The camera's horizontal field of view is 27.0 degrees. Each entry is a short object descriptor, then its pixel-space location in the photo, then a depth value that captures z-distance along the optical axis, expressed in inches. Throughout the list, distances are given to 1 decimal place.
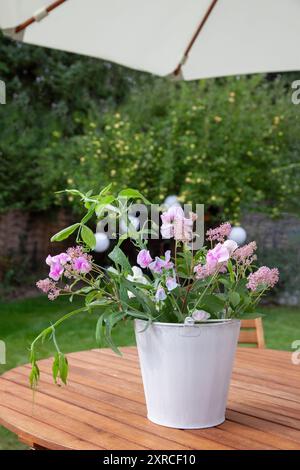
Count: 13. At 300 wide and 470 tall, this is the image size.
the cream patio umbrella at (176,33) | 89.4
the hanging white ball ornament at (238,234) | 245.8
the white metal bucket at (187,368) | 50.1
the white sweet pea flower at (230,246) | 50.1
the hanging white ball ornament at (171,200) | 243.9
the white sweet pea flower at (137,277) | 52.6
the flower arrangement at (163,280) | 50.4
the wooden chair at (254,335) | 92.0
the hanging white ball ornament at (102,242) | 241.2
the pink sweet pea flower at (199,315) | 49.7
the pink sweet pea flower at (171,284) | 49.5
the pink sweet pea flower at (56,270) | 50.5
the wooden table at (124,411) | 48.3
